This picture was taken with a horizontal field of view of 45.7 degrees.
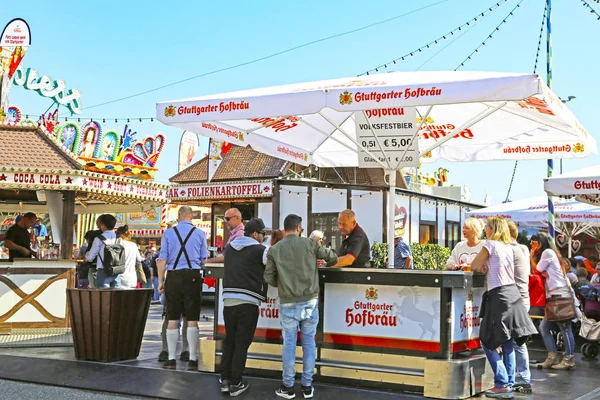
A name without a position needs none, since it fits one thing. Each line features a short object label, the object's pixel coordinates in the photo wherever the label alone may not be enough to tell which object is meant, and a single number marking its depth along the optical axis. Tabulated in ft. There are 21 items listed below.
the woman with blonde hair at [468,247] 24.08
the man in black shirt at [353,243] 23.54
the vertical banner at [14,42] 61.00
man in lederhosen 26.30
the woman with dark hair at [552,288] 28.32
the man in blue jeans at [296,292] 21.44
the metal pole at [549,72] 39.74
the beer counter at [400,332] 21.38
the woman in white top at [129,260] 32.45
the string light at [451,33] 45.47
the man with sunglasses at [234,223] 24.70
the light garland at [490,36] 45.80
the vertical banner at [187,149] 82.79
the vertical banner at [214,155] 74.69
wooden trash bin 27.30
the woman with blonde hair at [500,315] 21.53
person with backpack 31.65
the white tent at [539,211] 51.13
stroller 30.76
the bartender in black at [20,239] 35.09
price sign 28.58
